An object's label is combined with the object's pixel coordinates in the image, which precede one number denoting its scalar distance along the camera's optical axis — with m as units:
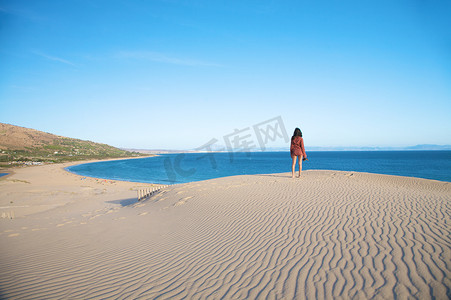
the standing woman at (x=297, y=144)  12.62
